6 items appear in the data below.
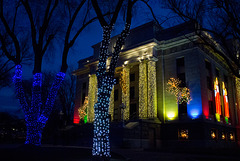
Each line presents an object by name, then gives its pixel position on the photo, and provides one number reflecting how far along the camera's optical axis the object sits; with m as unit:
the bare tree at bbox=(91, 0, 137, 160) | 8.88
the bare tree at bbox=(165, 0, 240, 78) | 13.92
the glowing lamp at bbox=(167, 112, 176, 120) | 27.04
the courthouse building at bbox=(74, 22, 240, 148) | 25.17
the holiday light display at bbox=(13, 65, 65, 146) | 12.54
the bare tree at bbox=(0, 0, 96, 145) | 12.66
